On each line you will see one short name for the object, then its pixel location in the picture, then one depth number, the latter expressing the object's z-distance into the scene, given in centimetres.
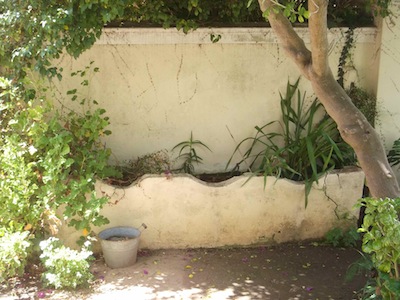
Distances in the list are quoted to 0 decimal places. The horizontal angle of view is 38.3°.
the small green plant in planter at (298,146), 564
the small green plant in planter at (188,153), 597
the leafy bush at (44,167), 488
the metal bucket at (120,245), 515
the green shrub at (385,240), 346
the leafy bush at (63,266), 471
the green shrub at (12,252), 465
